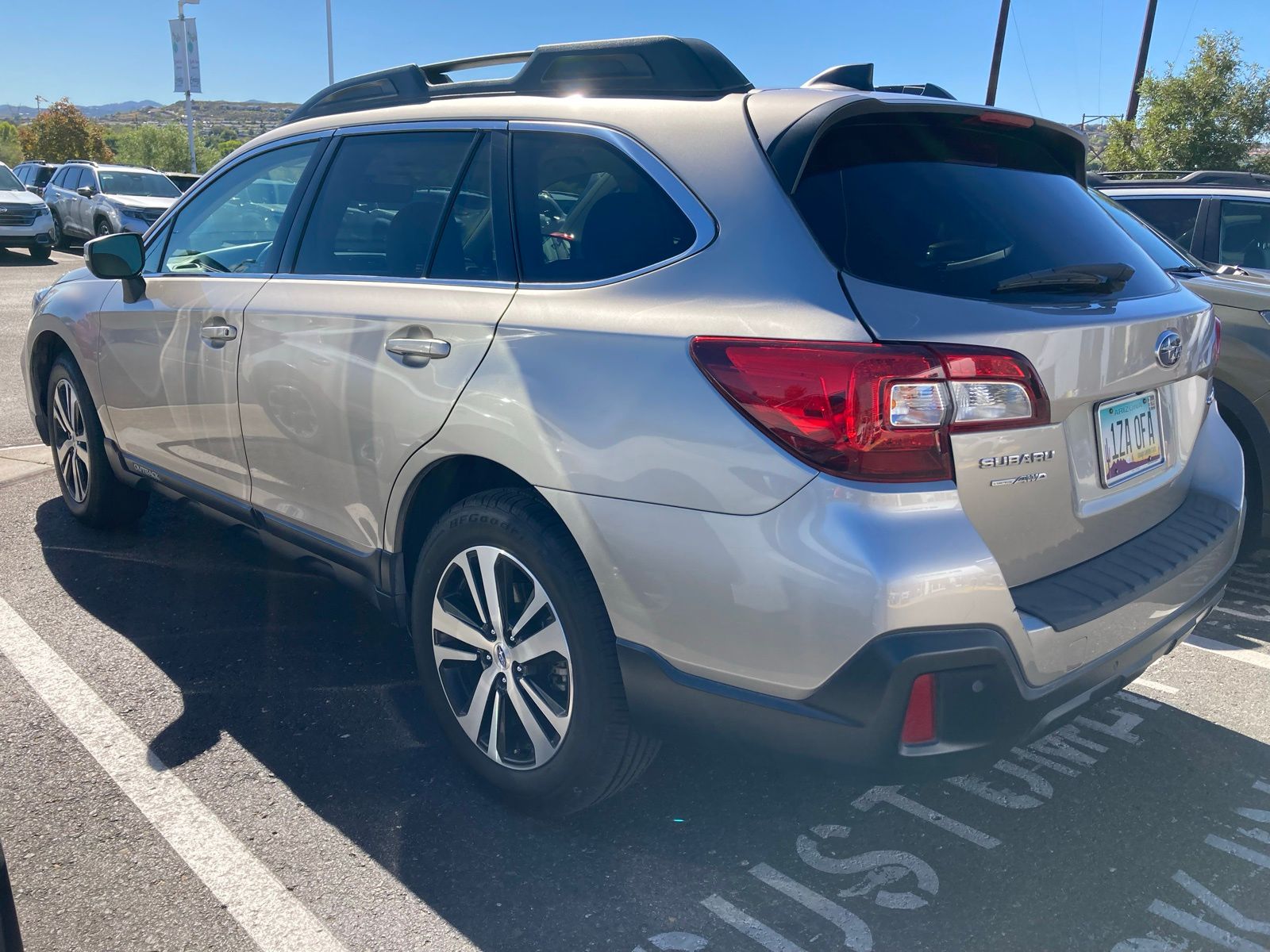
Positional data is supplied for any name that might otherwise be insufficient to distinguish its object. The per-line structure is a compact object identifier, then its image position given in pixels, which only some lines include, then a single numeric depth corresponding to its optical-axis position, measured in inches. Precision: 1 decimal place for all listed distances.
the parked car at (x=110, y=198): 765.3
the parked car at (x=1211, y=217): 236.7
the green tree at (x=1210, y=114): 758.5
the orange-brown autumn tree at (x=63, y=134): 2459.4
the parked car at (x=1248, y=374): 180.7
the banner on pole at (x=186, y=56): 1792.6
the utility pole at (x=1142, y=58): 890.7
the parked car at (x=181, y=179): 862.0
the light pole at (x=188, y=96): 1787.6
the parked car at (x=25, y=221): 763.4
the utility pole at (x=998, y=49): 885.8
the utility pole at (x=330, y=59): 1568.7
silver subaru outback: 81.2
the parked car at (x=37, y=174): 1075.3
